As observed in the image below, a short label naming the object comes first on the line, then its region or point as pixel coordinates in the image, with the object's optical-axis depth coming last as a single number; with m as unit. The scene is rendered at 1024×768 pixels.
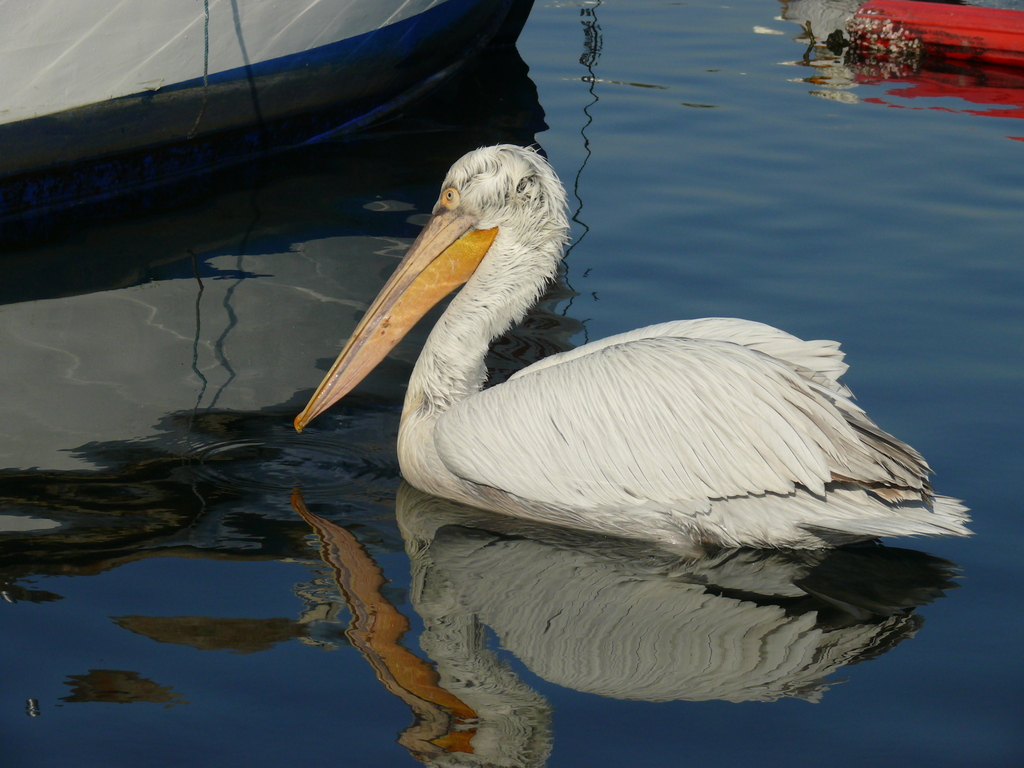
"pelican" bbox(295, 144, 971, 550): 6.26
